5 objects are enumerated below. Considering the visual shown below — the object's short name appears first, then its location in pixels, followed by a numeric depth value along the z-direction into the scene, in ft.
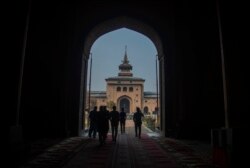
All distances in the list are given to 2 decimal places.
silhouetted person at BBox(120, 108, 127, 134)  37.86
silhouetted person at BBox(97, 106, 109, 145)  26.08
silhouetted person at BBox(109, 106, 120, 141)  30.22
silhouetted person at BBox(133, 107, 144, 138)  35.09
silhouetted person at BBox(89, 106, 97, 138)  30.90
